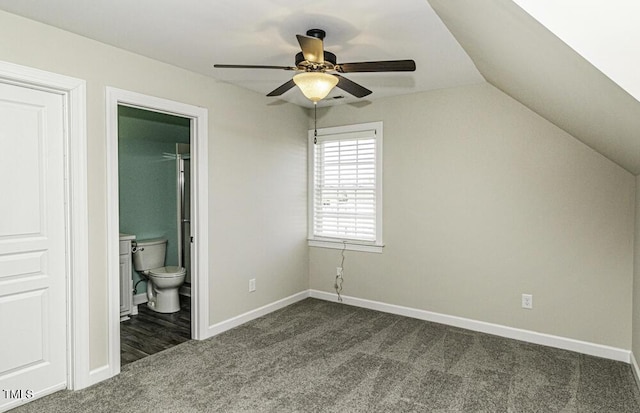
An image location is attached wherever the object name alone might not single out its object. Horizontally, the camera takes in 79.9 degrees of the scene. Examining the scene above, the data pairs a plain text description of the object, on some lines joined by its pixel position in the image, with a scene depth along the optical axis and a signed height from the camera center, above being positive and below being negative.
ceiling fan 2.18 +0.79
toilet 4.29 -0.85
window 4.36 +0.16
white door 2.37 -0.29
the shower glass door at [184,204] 4.90 -0.05
